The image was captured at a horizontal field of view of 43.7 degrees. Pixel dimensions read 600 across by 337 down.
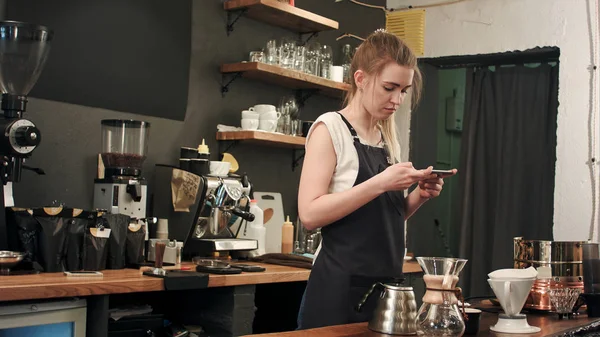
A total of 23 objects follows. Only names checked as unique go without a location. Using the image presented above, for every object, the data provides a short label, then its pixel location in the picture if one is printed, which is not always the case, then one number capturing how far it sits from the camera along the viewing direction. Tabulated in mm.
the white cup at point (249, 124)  4289
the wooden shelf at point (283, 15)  4316
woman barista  2230
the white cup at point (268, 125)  4348
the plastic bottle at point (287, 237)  4426
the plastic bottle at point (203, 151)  4004
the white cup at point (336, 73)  4844
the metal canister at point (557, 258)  2678
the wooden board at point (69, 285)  2535
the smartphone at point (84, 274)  2916
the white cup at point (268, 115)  4348
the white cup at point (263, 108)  4365
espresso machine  3822
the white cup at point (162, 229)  3731
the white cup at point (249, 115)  4305
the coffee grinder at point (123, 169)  3457
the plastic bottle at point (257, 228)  4207
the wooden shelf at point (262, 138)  4188
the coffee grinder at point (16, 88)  2943
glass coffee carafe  1792
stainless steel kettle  1870
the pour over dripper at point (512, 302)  2053
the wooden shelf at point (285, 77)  4250
